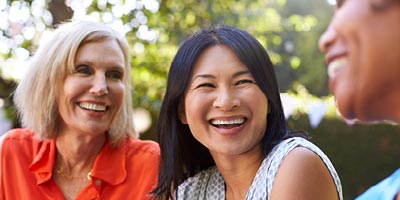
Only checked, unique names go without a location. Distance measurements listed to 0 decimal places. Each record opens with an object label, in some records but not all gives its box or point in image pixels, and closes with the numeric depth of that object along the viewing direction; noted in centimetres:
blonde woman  260
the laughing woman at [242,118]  193
